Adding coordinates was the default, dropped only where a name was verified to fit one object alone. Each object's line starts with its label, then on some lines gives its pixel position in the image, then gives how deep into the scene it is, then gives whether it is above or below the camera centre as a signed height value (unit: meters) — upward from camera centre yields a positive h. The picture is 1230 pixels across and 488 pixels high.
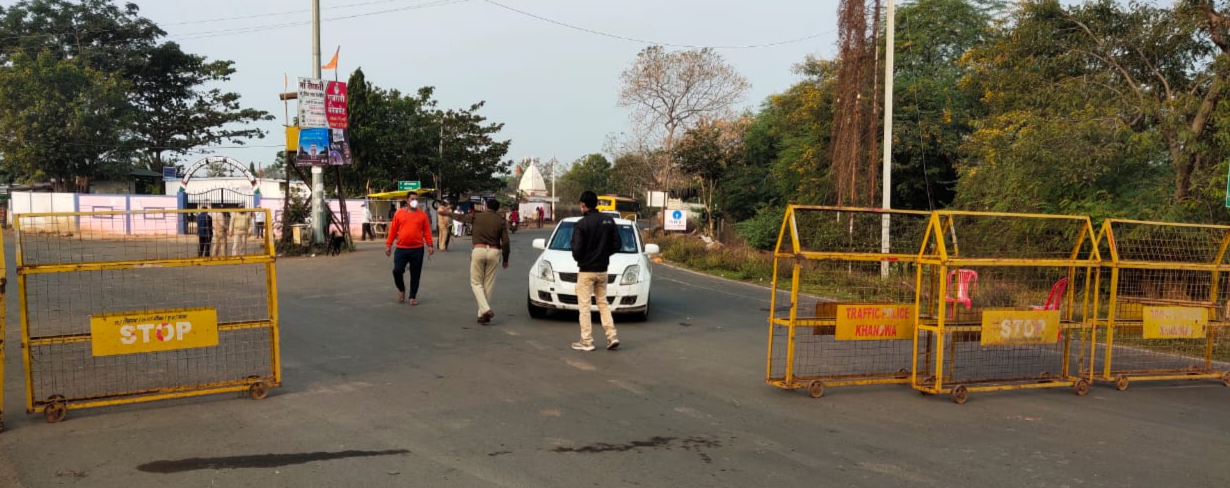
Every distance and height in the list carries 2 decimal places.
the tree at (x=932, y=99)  33.50 +4.08
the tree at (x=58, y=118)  44.81 +4.10
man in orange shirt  12.67 -0.67
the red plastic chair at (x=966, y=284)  8.06 -0.83
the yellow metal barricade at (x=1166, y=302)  8.02 -1.02
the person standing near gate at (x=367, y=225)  35.91 -1.23
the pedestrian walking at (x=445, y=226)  26.36 -0.96
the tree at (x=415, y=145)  47.00 +3.09
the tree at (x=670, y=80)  46.16 +6.50
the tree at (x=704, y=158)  35.06 +1.70
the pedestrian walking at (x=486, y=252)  11.16 -0.73
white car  11.28 -1.16
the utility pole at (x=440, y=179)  52.91 +1.12
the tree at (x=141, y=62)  53.72 +8.54
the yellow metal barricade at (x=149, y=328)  6.22 -1.02
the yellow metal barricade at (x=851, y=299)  7.21 -0.94
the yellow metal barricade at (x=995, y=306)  7.20 -0.99
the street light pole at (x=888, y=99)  19.98 +2.39
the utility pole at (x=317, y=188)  25.00 +0.23
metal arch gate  36.44 -0.19
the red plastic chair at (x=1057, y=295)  7.94 -0.89
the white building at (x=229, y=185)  41.19 +0.52
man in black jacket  9.22 -0.70
